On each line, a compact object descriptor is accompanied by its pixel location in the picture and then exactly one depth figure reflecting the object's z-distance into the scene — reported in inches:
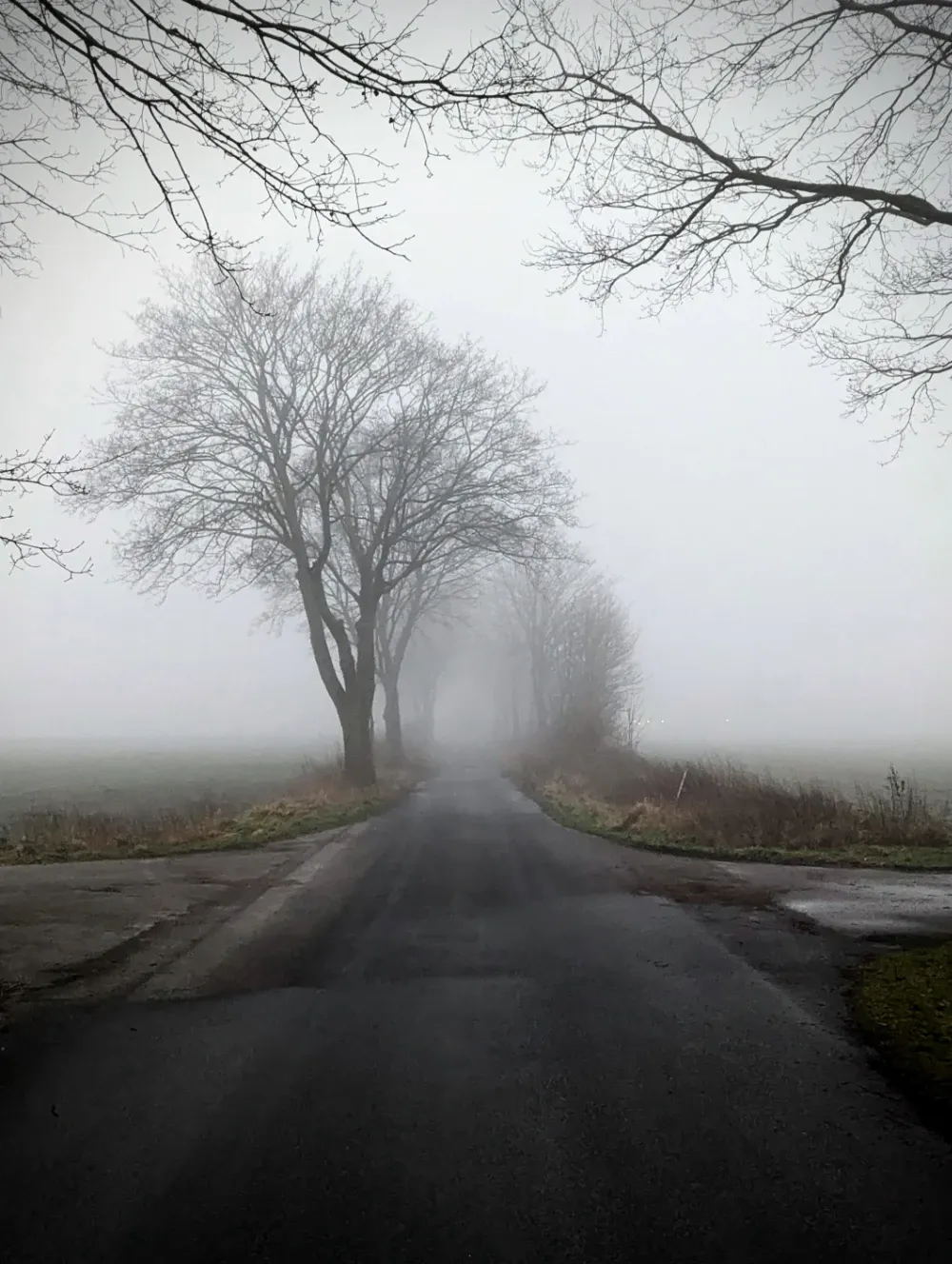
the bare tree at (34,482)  234.7
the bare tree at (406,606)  1214.9
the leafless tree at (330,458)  703.7
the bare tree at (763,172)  247.1
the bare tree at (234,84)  153.5
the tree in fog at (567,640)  1587.1
